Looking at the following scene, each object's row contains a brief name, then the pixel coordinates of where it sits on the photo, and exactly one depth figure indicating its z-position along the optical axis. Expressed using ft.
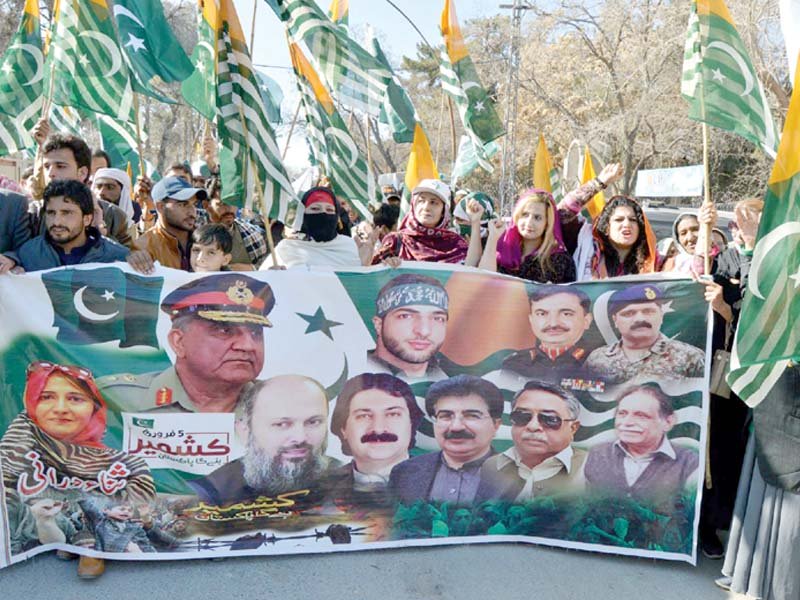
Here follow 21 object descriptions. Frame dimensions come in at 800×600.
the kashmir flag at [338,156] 18.65
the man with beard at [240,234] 13.74
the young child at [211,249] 11.82
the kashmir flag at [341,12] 26.89
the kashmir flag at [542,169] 32.01
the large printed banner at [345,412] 10.11
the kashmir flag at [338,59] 16.24
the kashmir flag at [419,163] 25.40
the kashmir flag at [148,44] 17.21
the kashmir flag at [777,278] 9.09
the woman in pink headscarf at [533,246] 13.00
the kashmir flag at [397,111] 31.35
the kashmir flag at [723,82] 10.39
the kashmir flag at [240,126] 11.79
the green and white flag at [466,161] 26.86
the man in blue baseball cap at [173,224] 13.47
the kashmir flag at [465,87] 21.89
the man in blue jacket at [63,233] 10.57
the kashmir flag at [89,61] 15.17
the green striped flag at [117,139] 23.41
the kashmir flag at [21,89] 16.08
